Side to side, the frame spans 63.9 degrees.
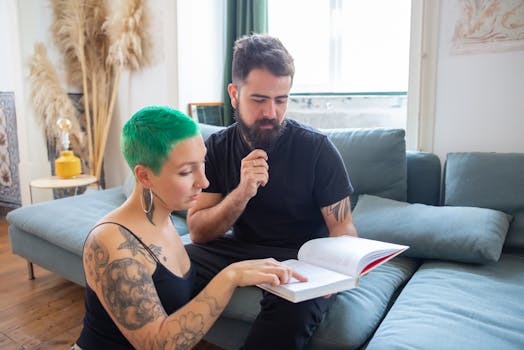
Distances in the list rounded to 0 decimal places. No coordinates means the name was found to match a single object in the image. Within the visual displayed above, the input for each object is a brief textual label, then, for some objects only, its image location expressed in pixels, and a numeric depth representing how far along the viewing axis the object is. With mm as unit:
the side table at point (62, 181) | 2884
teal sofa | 1175
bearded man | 1438
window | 2664
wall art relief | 1873
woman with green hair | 858
